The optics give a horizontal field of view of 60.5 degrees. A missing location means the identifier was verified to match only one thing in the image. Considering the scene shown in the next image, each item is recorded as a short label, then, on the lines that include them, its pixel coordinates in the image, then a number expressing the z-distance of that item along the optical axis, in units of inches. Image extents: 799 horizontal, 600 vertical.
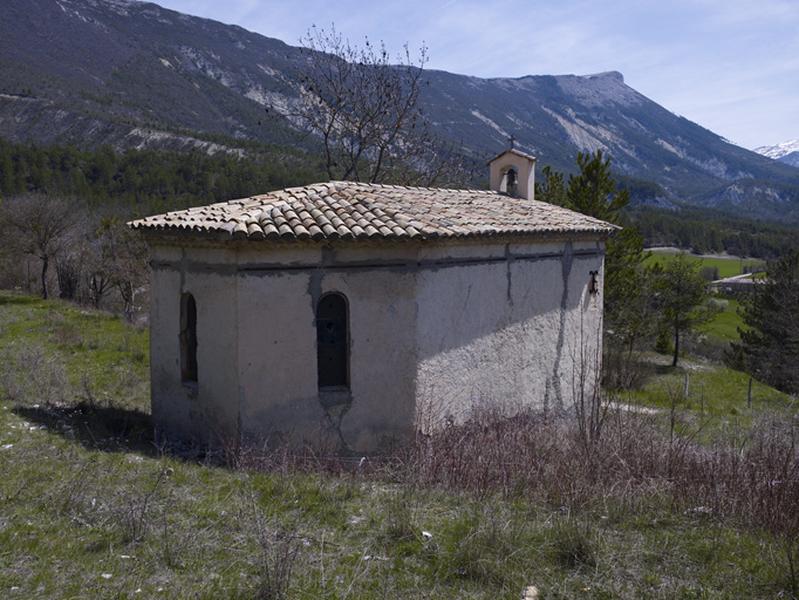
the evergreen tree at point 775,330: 1283.2
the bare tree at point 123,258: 1129.4
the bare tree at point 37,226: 1146.0
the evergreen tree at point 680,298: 1357.0
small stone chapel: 359.3
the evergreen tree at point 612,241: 1048.2
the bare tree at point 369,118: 1059.9
